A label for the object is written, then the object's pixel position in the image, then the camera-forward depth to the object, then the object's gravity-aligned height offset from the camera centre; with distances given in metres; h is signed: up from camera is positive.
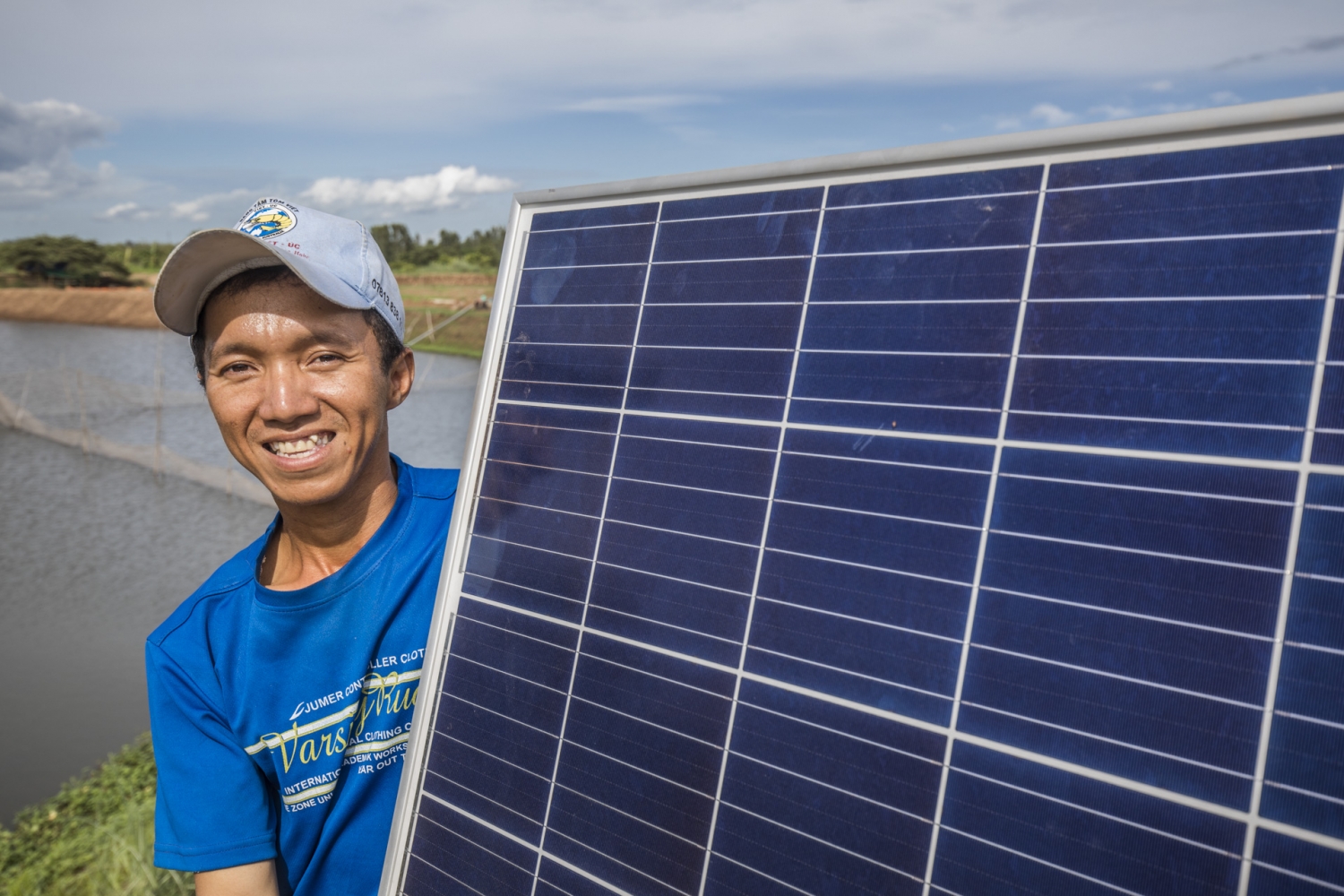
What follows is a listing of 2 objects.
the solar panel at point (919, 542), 0.64 +0.00
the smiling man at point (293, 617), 0.94 -0.16
